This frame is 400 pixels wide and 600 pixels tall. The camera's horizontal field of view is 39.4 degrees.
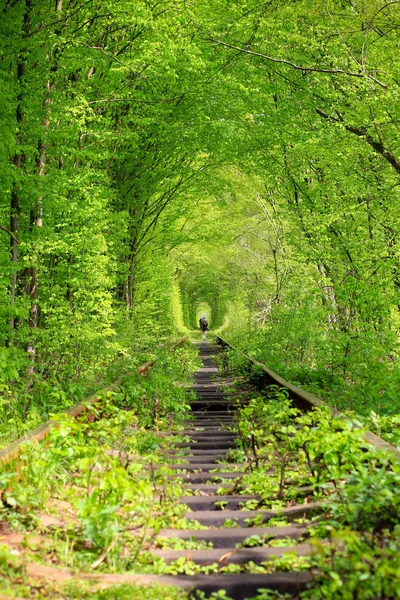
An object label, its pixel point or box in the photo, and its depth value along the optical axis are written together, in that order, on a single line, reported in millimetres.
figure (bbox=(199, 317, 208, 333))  57406
